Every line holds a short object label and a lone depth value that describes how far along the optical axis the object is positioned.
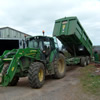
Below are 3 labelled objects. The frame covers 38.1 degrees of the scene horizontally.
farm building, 12.20
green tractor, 5.19
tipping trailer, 8.95
